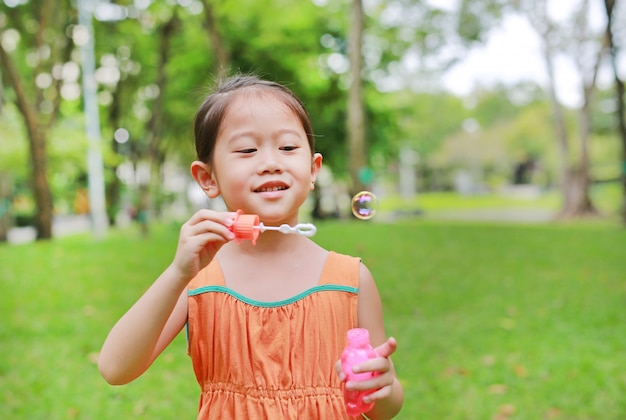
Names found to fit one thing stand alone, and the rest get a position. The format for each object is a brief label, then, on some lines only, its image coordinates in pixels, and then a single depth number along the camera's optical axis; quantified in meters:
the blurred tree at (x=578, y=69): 17.59
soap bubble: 2.30
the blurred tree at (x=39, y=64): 13.09
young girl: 1.48
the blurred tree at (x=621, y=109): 12.62
